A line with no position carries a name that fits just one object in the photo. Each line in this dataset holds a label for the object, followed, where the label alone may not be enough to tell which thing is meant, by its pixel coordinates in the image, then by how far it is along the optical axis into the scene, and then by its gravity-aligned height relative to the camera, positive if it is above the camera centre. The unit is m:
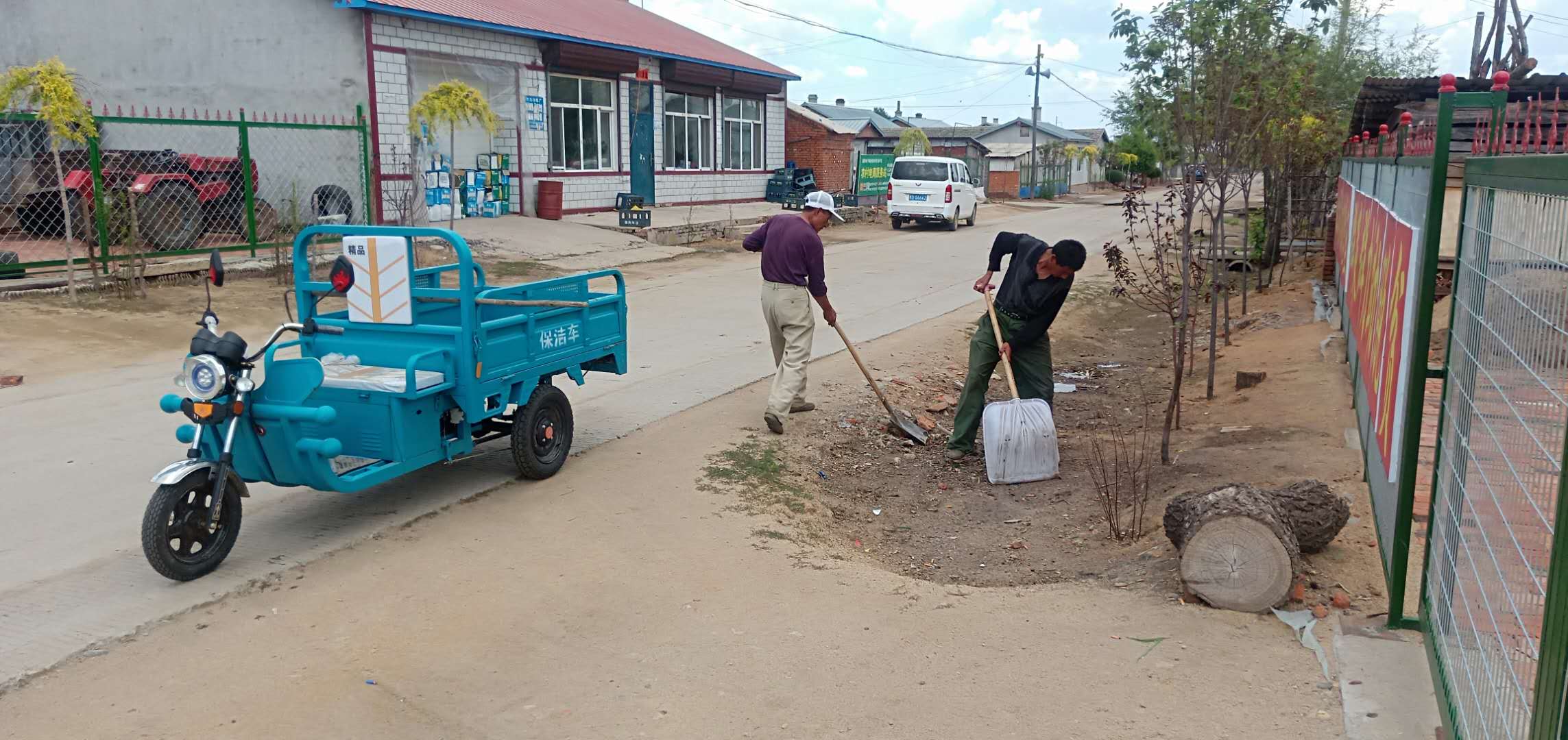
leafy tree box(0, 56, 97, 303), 10.70 +0.88
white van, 27.05 +0.06
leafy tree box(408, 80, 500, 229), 16.42 +1.24
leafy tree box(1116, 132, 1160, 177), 50.72 +1.90
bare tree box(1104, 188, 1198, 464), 7.03 -0.56
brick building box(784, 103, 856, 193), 34.25 +1.41
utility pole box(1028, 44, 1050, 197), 51.88 +0.90
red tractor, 13.13 -0.07
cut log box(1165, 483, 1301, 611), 4.28 -1.37
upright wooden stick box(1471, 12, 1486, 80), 24.53 +3.39
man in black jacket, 7.22 -0.85
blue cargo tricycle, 4.83 -0.94
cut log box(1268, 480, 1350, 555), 4.66 -1.32
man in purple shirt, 7.62 -0.64
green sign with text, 33.81 +0.53
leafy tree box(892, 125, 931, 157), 40.69 +1.82
